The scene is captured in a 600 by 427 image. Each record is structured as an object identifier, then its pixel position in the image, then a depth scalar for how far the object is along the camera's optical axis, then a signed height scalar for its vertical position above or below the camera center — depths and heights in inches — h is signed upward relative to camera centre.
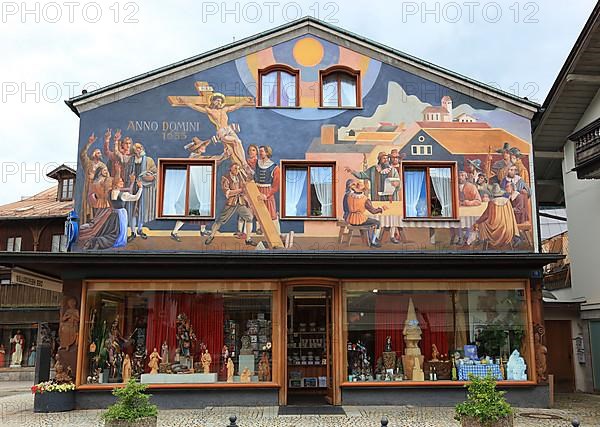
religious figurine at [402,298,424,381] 582.2 -12.8
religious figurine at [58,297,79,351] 560.1 +1.5
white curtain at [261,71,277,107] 622.5 +236.1
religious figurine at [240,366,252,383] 566.3 -44.6
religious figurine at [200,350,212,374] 571.2 -31.4
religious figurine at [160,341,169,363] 574.8 -23.3
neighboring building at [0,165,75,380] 1077.8 +60.5
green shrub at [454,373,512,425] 356.2 -45.3
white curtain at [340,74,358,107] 626.8 +237.1
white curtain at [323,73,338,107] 626.8 +235.5
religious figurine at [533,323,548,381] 572.4 -24.6
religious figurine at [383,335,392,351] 587.2 -15.6
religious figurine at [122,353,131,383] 566.9 -38.3
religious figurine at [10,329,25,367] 1064.8 -41.1
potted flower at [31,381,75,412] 533.6 -60.0
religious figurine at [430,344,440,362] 583.9 -24.9
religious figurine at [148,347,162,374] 570.3 -31.3
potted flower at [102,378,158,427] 359.3 -49.1
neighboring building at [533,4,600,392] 661.4 +154.8
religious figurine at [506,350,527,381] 576.7 -38.4
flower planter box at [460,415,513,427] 355.3 -54.8
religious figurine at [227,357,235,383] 567.2 -38.5
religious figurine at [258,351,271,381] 565.9 -38.3
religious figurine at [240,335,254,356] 576.1 -17.9
